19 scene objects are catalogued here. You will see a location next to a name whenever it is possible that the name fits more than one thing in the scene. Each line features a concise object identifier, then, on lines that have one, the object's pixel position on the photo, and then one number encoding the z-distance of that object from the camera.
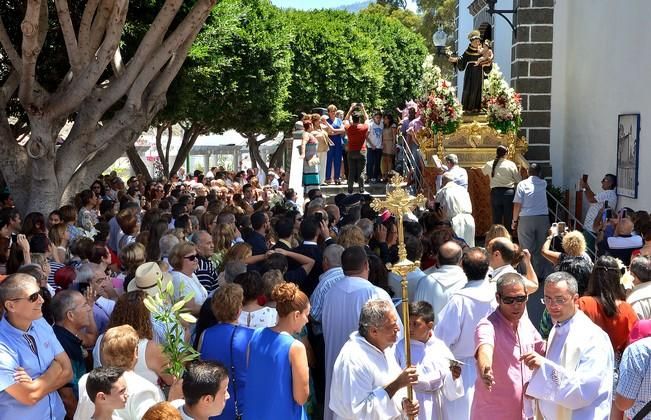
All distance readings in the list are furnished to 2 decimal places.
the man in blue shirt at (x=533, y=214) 14.24
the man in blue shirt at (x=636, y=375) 5.34
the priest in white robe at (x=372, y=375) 5.43
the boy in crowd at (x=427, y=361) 5.98
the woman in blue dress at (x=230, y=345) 5.79
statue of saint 18.22
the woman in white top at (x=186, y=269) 7.71
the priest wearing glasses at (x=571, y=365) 5.47
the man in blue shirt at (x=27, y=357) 5.34
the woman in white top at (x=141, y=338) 5.60
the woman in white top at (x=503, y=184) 15.50
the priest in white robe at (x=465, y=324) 6.50
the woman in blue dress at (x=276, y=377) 5.65
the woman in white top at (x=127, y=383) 5.05
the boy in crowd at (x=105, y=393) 4.84
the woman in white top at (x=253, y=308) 6.48
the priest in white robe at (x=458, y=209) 12.76
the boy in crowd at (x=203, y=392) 4.81
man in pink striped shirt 6.00
